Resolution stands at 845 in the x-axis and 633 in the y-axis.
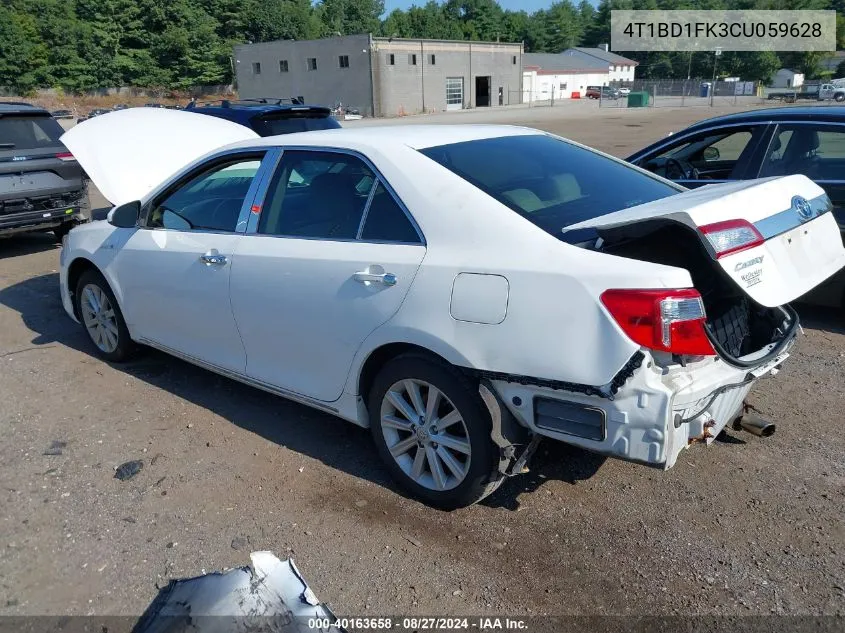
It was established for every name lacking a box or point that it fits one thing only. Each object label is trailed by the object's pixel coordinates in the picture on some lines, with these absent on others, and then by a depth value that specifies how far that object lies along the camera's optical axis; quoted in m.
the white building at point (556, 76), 76.38
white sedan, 2.58
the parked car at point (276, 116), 8.53
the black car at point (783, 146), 5.24
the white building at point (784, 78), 87.31
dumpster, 58.38
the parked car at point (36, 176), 8.14
